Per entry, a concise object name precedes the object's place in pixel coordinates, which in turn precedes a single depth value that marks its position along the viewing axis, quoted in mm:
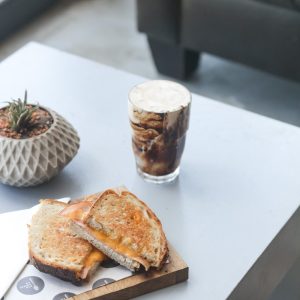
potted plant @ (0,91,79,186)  1328
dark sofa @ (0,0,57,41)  2389
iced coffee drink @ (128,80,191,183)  1314
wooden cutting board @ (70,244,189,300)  1189
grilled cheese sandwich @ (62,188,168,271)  1218
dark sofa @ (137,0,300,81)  2021
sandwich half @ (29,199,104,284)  1205
